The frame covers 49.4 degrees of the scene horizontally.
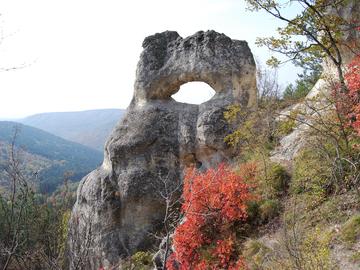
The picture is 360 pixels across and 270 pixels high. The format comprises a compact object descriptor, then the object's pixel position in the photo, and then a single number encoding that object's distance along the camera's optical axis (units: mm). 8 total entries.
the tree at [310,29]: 12250
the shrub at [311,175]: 12547
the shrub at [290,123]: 12506
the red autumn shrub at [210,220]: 13005
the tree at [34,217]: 6512
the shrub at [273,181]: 14297
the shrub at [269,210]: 13195
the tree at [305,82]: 32656
